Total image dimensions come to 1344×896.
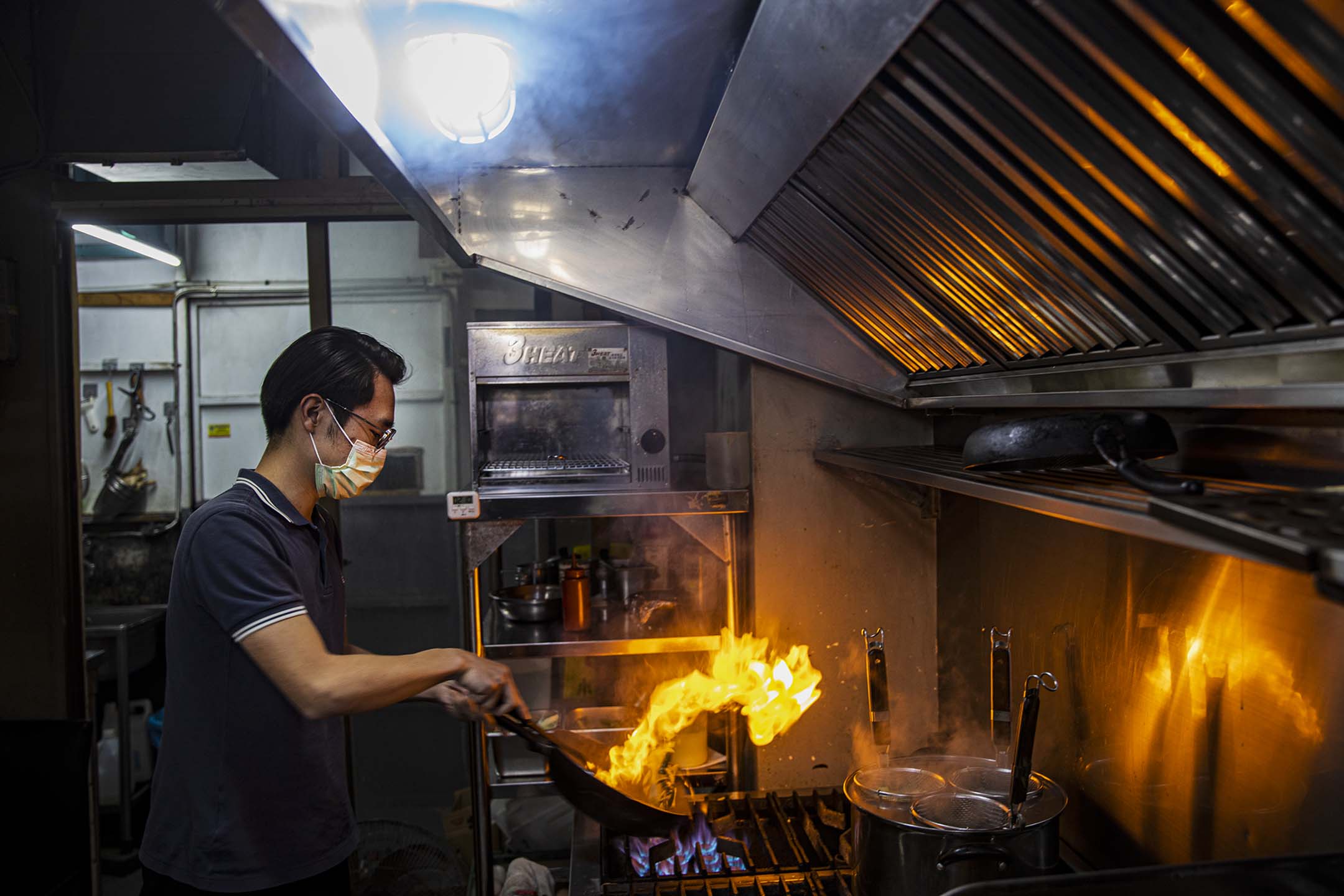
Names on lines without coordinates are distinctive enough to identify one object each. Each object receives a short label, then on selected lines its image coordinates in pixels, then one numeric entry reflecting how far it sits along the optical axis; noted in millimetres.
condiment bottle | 2818
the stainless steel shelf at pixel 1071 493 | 879
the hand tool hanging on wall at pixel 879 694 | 1909
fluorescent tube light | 3762
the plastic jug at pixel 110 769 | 4008
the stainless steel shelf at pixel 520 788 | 2711
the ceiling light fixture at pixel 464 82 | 1896
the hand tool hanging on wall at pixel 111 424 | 4906
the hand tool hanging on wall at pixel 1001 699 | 1838
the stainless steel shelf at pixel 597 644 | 2666
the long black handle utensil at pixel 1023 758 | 1586
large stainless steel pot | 1450
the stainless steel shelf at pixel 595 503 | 2572
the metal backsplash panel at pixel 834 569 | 2705
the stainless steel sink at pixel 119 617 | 4043
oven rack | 2752
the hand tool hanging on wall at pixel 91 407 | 4953
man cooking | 1479
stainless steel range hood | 887
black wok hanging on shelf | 1083
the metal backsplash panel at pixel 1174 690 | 1275
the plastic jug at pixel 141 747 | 4191
